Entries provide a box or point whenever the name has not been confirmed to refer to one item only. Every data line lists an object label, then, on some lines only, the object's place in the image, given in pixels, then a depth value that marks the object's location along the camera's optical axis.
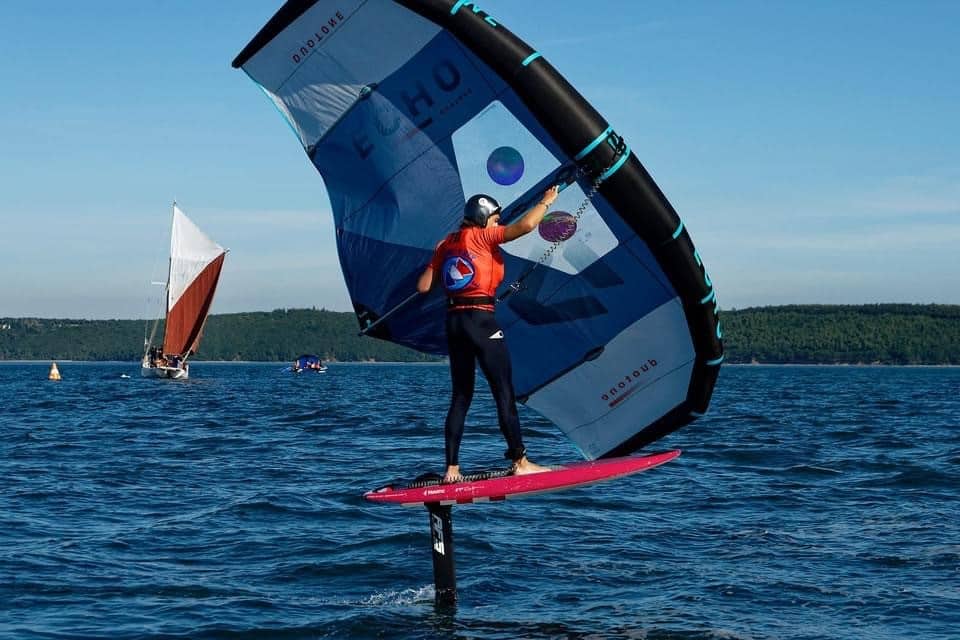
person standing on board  9.69
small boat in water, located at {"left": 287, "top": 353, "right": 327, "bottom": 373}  134.88
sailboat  79.19
